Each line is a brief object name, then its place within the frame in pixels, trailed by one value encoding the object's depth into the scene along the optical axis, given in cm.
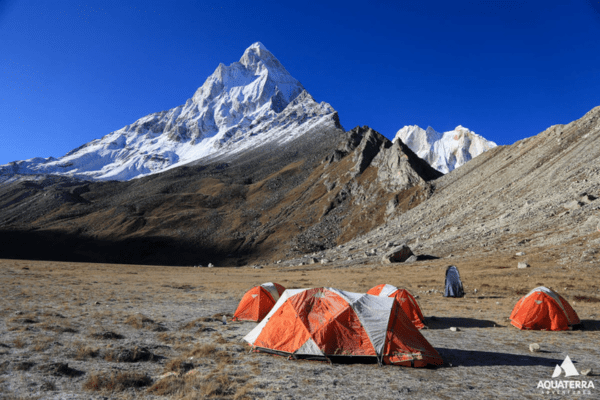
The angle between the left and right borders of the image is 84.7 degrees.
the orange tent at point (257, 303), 1850
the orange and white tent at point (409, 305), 1652
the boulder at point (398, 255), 4559
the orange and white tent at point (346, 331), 1112
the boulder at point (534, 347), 1258
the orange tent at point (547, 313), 1576
